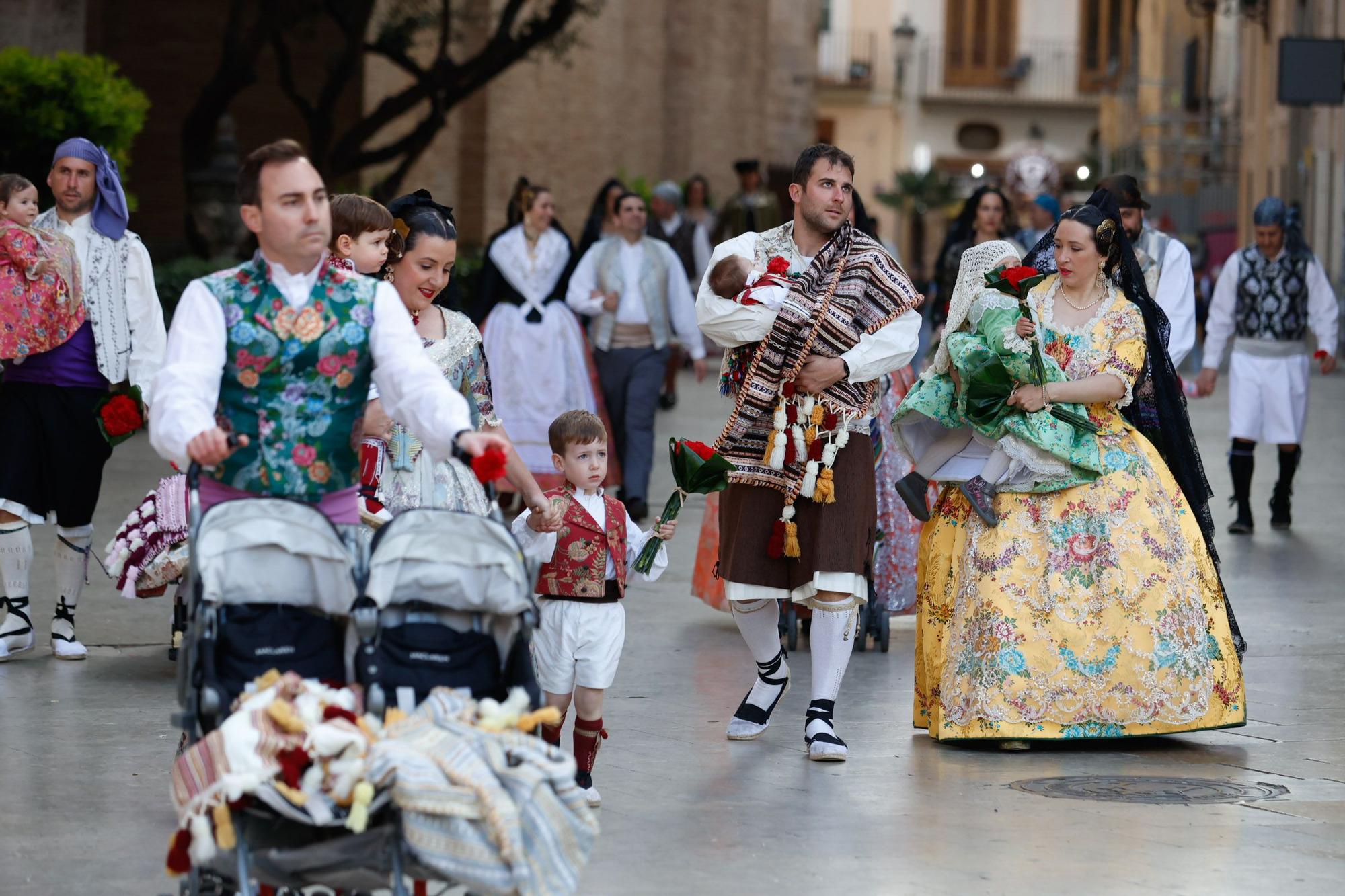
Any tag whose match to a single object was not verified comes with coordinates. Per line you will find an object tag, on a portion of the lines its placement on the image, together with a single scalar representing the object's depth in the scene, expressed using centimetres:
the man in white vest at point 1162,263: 1780
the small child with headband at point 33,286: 1573
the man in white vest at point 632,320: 2598
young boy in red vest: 1187
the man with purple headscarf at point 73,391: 1614
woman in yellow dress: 1365
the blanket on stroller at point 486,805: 778
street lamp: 12546
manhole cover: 1237
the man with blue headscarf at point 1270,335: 2457
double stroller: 866
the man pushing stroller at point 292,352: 923
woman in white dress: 2509
